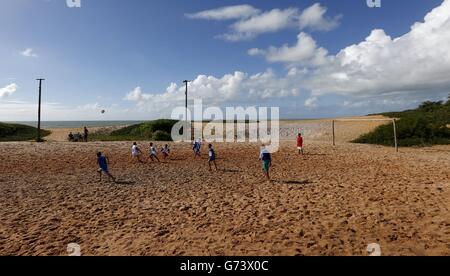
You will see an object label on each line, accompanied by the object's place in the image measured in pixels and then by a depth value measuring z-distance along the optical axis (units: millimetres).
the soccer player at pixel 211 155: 16266
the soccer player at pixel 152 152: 19391
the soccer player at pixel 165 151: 20641
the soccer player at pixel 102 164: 14062
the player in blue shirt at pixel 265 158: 13180
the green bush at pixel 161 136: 35406
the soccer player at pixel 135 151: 19495
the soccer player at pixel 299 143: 21411
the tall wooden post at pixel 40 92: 33312
